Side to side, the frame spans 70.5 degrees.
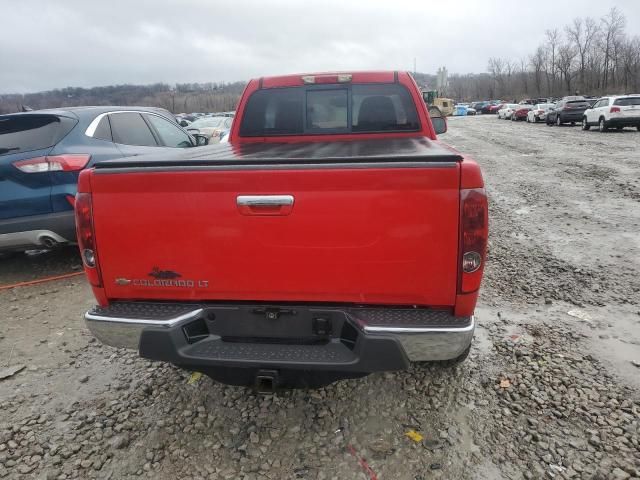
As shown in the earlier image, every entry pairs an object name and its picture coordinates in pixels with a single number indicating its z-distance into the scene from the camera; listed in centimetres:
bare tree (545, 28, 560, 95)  8894
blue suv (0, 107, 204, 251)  467
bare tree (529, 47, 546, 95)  9169
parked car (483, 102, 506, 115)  6678
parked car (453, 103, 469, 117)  6850
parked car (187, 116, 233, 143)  1436
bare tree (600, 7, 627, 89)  7556
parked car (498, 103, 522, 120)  4541
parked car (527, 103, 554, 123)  3445
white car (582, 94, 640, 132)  2077
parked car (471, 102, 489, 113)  7296
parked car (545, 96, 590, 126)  2762
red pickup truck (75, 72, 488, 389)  218
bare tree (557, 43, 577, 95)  8300
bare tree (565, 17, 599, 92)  7857
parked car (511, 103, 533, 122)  3992
